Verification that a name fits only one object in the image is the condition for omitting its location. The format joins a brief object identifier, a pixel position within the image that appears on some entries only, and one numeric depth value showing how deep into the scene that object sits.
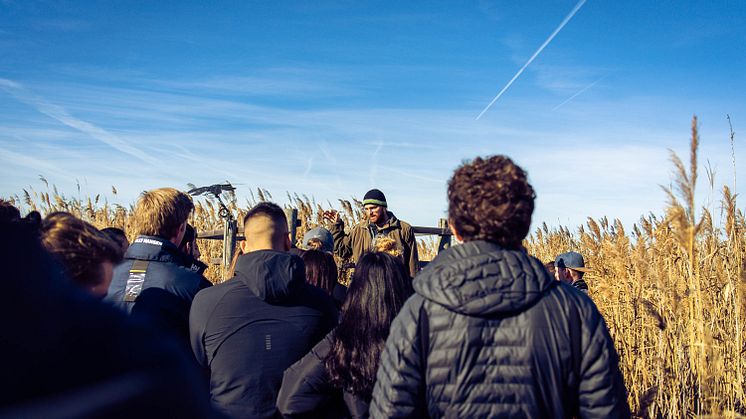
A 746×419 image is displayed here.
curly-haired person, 1.99
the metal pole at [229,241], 7.73
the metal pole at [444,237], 8.60
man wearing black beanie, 6.65
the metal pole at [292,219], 7.85
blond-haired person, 3.34
